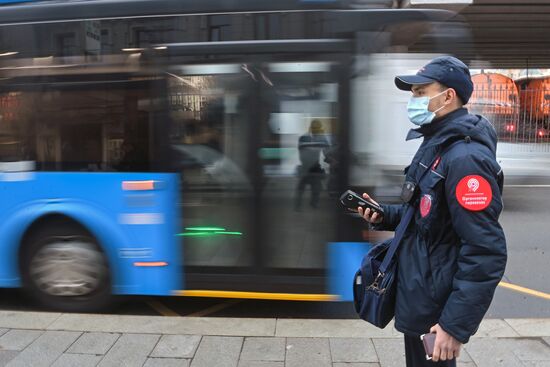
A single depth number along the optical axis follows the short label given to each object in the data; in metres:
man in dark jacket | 1.83
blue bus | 4.17
